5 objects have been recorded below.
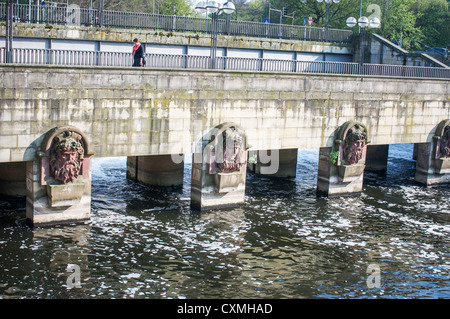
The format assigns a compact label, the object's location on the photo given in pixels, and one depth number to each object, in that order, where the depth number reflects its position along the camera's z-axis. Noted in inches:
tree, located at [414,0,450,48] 2418.8
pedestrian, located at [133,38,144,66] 990.4
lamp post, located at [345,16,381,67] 1252.2
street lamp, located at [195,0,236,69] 1043.9
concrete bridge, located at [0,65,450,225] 881.5
